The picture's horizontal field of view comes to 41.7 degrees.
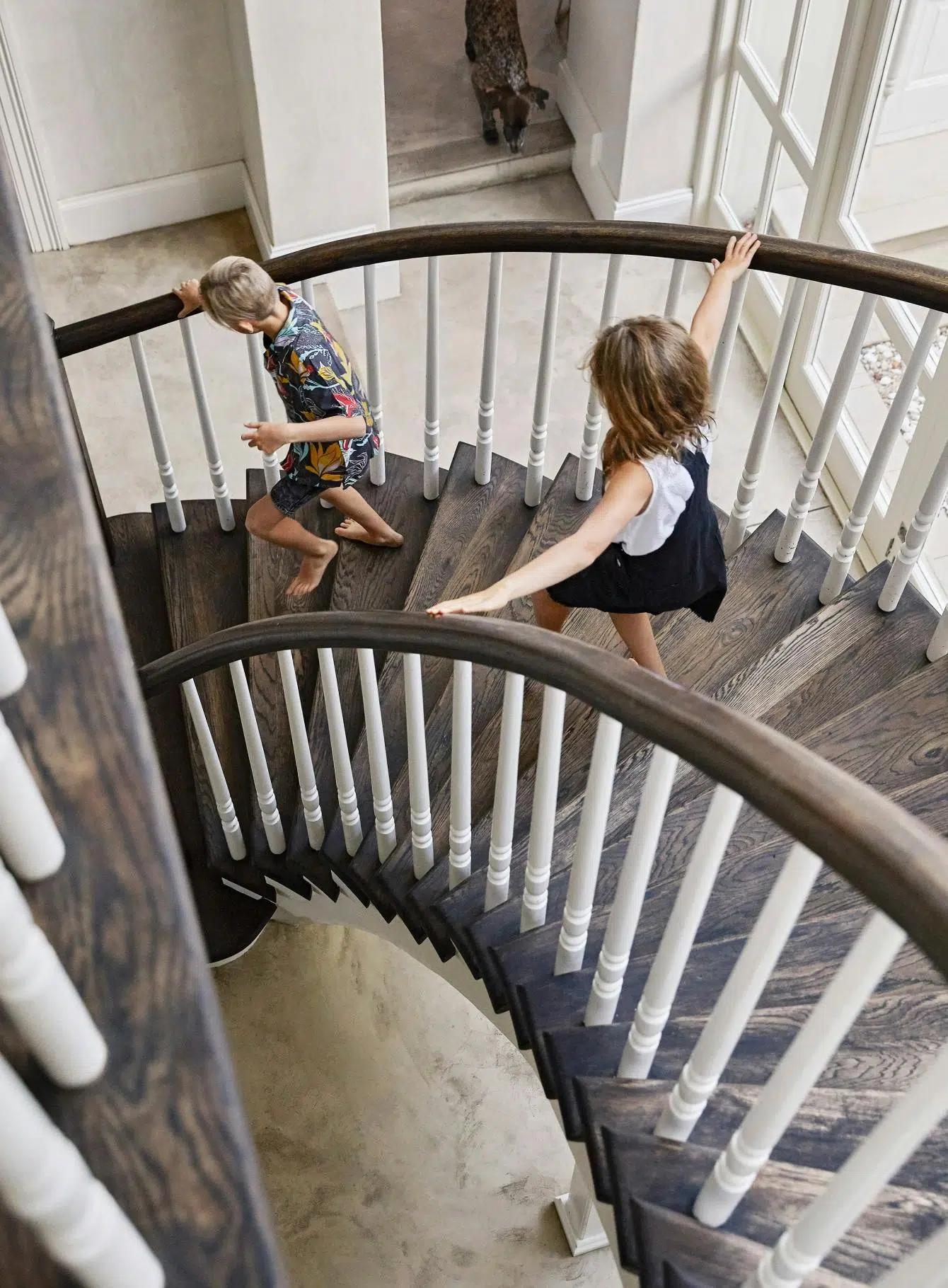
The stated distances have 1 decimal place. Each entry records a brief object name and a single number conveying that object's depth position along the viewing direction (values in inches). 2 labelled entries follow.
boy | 105.2
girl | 85.2
